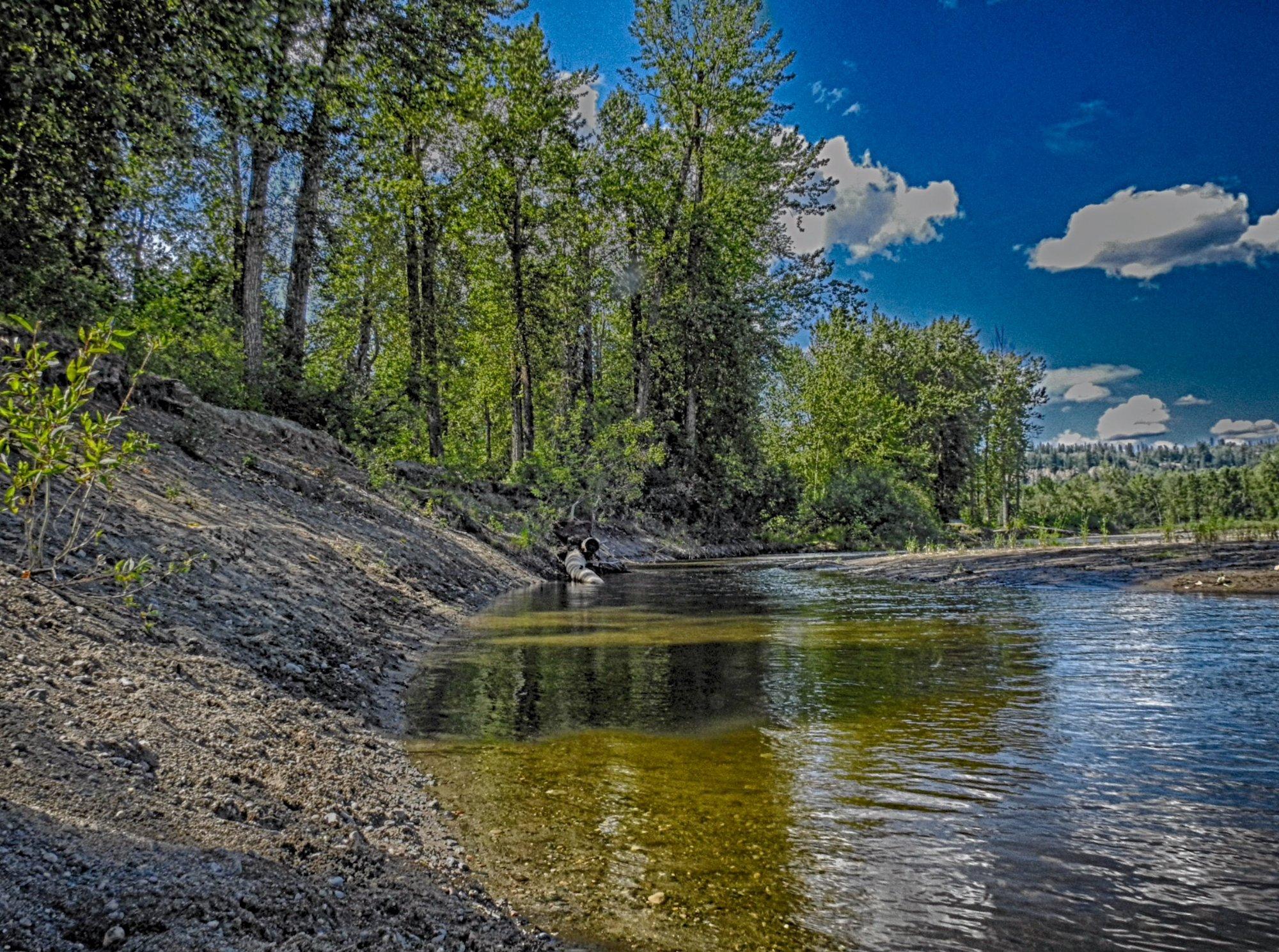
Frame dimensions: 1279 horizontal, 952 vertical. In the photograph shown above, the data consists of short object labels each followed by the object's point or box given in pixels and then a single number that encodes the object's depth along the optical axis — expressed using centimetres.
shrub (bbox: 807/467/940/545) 3691
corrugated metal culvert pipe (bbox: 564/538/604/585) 1789
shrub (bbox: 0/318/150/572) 408
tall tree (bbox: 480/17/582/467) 2458
